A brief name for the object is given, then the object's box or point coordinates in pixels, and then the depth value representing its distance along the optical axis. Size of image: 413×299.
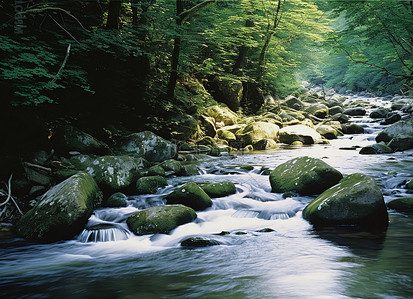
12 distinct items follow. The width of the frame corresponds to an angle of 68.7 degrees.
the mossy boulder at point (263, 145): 12.06
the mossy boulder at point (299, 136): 13.29
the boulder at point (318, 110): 19.45
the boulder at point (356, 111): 20.30
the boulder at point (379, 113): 18.12
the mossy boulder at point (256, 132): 12.30
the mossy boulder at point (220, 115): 14.06
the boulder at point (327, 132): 14.48
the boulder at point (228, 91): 15.77
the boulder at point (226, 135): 12.78
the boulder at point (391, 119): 15.76
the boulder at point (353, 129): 15.58
